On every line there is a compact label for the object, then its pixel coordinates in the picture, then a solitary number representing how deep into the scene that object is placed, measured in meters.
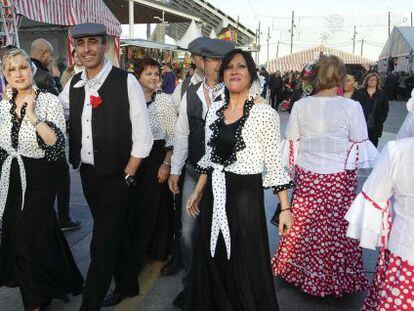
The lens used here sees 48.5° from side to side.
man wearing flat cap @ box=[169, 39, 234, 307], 3.44
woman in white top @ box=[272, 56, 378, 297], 3.58
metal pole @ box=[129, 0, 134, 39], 19.62
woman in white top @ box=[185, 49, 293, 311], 2.68
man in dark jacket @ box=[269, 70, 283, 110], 20.80
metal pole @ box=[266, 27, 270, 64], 76.38
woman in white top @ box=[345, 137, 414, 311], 2.09
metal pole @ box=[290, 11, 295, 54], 67.38
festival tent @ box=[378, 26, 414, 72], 26.79
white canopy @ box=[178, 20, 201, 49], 19.30
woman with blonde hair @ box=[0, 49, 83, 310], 3.10
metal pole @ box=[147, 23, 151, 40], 28.82
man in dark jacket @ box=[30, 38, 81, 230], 4.69
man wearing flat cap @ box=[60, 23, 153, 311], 3.05
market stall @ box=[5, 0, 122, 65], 9.34
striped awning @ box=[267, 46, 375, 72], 32.97
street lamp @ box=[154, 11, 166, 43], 23.24
